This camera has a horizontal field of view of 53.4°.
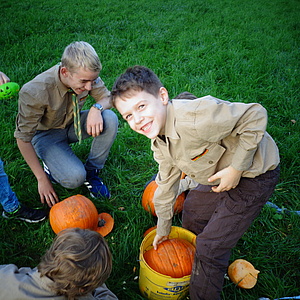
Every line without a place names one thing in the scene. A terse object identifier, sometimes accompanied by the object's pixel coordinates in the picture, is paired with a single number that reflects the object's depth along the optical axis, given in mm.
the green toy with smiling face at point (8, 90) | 2619
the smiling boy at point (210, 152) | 1773
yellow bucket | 1926
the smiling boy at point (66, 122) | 2611
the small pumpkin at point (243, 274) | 2195
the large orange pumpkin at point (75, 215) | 2473
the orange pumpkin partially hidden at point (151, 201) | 2779
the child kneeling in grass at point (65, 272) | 1557
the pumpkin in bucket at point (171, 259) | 2086
